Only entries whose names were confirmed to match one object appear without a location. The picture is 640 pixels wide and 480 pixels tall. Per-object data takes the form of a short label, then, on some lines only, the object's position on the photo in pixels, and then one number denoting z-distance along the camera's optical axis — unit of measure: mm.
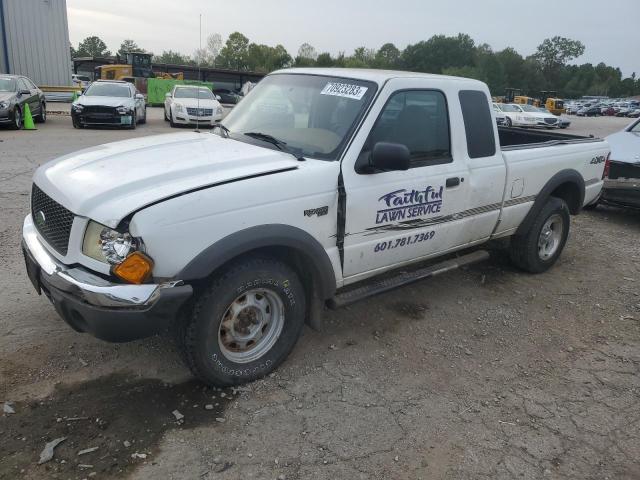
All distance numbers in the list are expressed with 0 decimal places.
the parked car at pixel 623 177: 7453
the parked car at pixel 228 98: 33088
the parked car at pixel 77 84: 25820
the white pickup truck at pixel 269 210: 2707
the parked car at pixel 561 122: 30988
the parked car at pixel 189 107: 17797
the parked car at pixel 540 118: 29344
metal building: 22359
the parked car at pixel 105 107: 15844
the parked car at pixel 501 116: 27656
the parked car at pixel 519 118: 29125
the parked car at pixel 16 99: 14094
